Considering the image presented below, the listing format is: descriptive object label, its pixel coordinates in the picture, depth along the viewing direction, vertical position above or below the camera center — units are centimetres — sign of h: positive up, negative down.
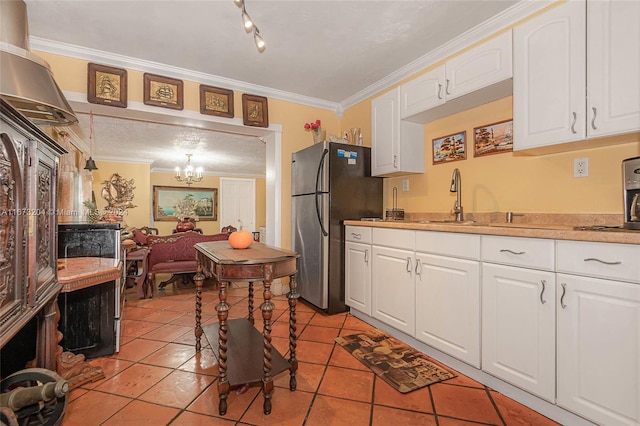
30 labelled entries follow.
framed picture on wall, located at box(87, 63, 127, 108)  271 +114
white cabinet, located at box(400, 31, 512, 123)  202 +96
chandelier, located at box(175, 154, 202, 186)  675 +90
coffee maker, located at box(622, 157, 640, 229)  138 +8
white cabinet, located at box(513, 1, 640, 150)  146 +74
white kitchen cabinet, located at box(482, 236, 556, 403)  145 -53
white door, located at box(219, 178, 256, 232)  905 +22
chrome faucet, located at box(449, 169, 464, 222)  244 +16
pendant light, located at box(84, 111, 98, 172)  423 +66
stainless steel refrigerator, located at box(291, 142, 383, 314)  301 +3
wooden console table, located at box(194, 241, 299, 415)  148 -50
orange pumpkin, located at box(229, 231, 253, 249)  184 -18
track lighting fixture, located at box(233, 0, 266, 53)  186 +116
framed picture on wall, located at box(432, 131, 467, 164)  259 +55
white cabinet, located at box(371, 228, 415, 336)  223 -54
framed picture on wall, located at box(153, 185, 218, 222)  820 +21
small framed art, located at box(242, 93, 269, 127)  342 +114
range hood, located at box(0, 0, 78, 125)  158 +74
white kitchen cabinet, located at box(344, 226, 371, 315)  270 -54
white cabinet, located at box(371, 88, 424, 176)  285 +67
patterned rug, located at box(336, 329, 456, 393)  185 -104
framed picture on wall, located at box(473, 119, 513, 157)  225 +56
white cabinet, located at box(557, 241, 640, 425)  120 -52
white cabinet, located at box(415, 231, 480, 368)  178 -53
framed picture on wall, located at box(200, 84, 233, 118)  320 +118
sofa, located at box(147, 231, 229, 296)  385 -58
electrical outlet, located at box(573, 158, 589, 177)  185 +26
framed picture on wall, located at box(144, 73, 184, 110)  294 +119
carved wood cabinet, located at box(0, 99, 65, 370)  106 -8
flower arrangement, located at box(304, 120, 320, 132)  353 +101
